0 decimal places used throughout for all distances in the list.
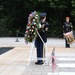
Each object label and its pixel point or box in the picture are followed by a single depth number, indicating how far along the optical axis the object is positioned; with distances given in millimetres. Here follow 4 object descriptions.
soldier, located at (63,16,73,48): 19109
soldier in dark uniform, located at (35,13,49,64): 12039
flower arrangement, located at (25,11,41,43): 11648
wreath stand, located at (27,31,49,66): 11906
